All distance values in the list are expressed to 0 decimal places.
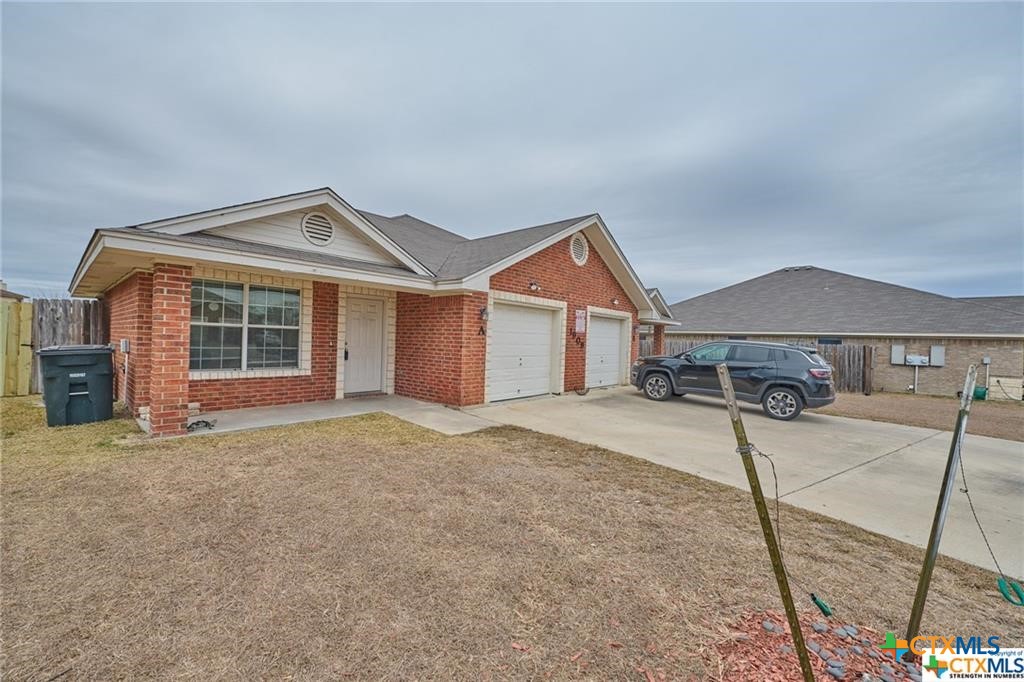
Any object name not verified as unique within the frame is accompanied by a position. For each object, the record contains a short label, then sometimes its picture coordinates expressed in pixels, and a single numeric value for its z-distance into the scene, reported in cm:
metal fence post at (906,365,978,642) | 207
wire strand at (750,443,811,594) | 272
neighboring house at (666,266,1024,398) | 1628
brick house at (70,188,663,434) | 597
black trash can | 623
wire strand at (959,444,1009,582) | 302
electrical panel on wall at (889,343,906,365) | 1752
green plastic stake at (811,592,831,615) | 238
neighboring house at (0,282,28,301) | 2141
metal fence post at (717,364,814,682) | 168
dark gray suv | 887
